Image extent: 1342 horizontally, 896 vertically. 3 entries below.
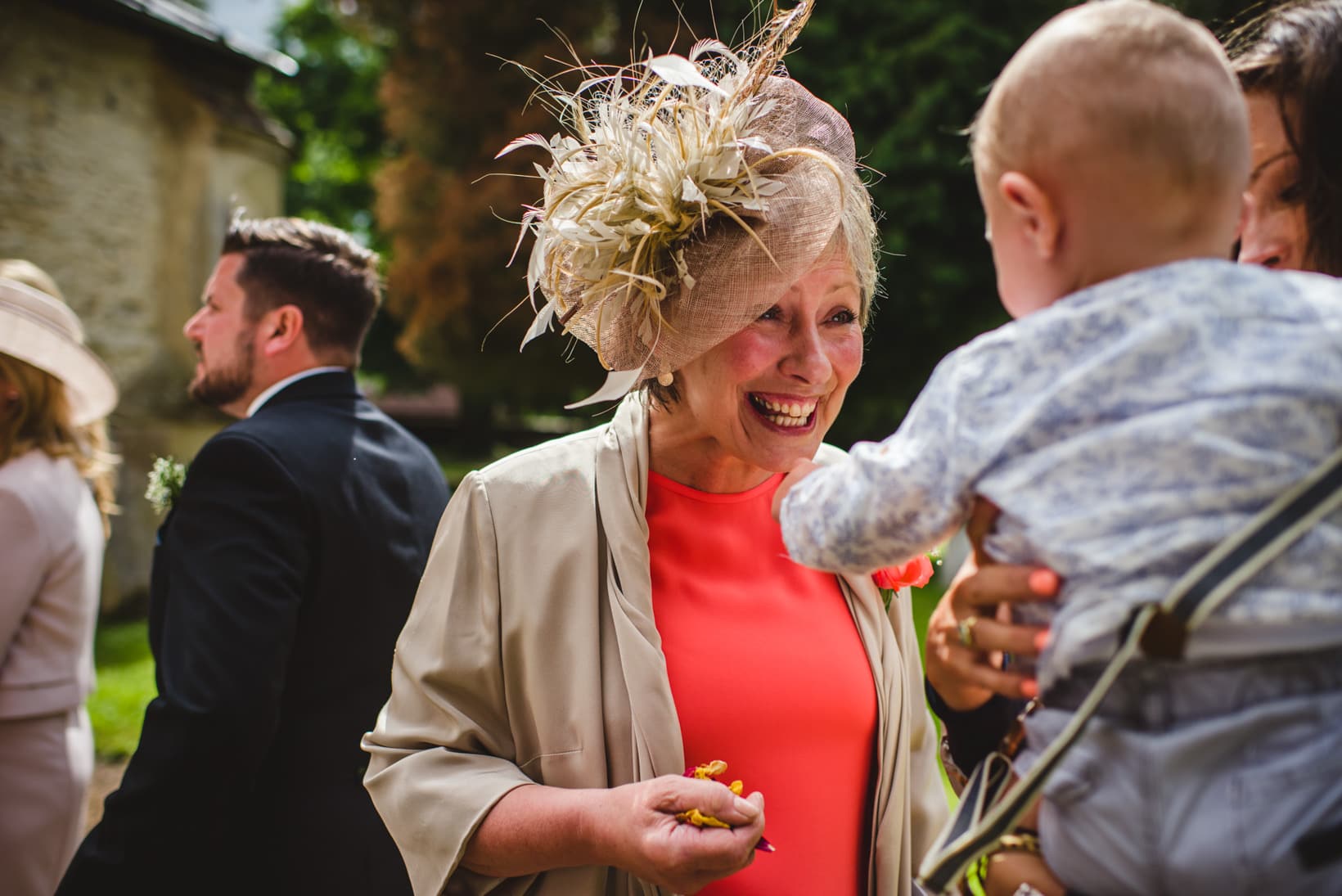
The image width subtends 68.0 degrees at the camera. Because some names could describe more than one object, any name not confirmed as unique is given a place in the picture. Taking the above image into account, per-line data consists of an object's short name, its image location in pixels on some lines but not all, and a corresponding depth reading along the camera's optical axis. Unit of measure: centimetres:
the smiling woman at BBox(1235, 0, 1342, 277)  166
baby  122
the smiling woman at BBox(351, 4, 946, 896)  199
